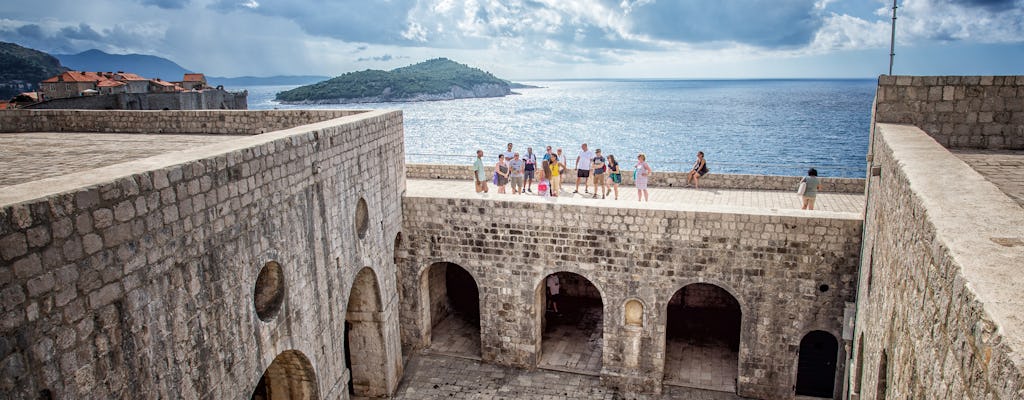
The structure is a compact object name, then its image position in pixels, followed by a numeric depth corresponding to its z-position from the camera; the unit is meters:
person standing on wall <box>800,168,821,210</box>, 14.79
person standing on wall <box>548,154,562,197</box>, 17.00
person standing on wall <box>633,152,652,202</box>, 16.38
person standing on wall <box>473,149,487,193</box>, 16.75
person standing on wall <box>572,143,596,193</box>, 17.39
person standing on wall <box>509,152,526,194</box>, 16.83
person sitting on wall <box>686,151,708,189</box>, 18.06
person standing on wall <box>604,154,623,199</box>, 16.80
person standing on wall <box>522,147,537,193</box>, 17.47
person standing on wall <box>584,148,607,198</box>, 16.97
